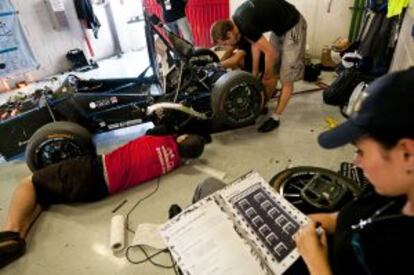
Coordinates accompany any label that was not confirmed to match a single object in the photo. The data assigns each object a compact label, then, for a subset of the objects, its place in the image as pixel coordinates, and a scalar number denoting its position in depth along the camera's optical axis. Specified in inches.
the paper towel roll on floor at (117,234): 63.4
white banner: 164.7
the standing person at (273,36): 90.0
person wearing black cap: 21.1
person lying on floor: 66.3
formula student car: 82.1
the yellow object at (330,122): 100.9
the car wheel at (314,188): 49.8
